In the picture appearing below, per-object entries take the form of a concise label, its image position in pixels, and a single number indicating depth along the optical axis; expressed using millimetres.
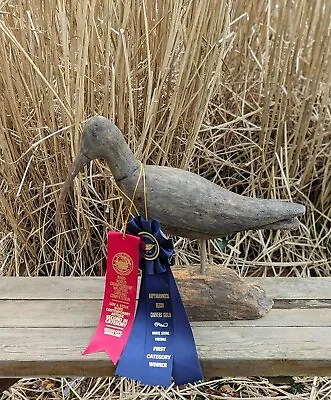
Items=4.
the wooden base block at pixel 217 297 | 776
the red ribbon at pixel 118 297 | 687
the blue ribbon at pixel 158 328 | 673
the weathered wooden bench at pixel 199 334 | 705
